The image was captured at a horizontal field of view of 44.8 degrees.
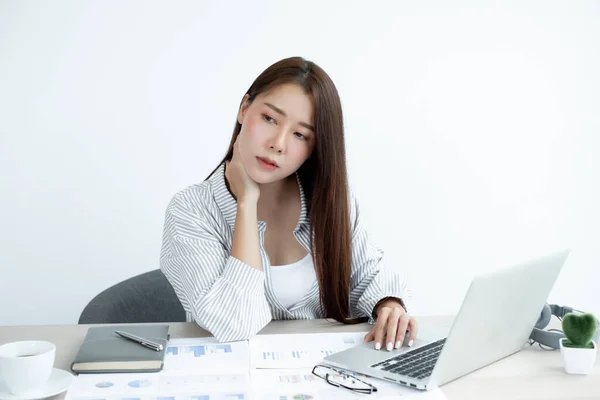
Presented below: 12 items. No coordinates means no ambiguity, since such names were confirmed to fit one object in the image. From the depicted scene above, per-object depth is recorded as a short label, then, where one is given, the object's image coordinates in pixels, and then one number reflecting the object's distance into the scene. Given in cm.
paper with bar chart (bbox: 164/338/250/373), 136
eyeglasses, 126
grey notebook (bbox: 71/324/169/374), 132
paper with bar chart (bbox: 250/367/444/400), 123
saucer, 117
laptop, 125
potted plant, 136
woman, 165
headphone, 149
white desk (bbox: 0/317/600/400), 127
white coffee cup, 115
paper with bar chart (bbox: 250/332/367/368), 140
